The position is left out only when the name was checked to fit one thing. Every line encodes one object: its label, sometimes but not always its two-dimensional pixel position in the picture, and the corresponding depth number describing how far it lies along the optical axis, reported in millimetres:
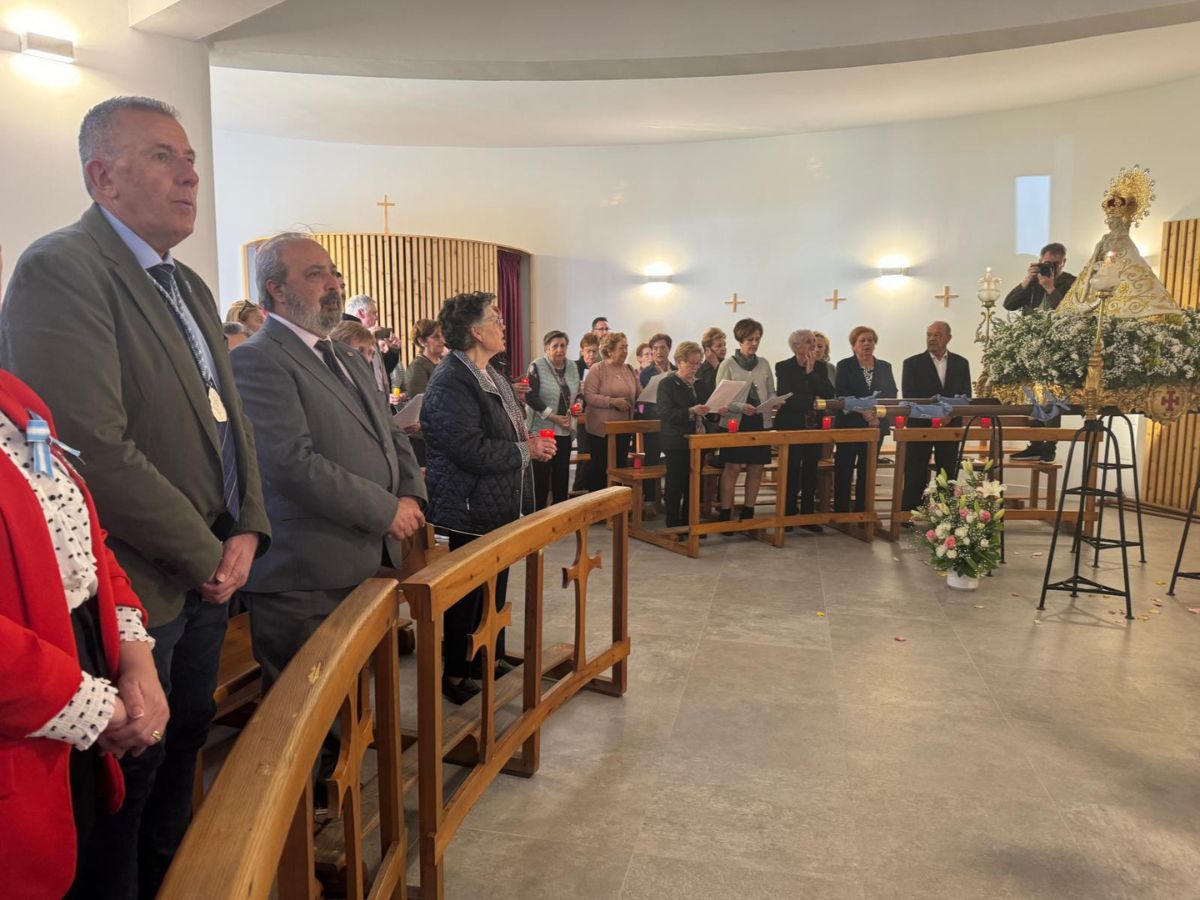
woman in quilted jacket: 2906
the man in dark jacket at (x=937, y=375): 6469
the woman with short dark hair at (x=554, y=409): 5746
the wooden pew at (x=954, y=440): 5715
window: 8430
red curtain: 10344
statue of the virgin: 4480
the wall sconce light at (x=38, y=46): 3873
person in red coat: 944
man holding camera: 7027
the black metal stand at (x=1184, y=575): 4418
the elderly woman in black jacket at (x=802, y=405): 6016
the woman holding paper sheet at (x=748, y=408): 5879
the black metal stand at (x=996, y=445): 5258
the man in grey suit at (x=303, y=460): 2096
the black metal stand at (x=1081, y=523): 4109
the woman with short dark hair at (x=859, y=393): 6023
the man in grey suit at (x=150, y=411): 1427
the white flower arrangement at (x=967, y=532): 4566
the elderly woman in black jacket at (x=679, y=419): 5656
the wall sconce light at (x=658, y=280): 10312
